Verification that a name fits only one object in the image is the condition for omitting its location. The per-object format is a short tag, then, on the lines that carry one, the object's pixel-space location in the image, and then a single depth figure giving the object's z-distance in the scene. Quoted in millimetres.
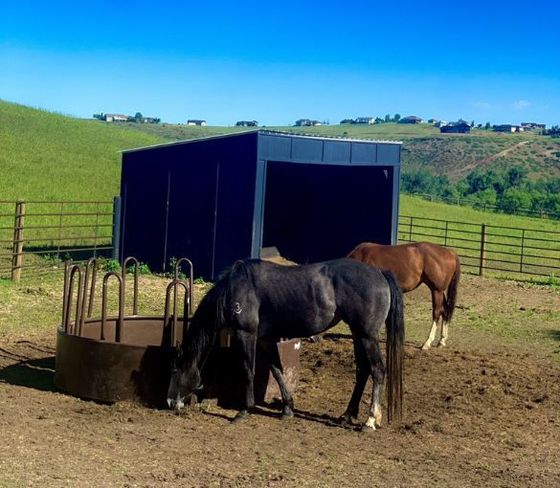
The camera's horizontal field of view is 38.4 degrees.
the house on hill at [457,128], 136250
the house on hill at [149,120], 131250
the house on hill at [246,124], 147250
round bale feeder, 7672
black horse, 7418
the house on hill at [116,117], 136375
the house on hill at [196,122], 156100
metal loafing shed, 16281
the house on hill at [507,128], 148750
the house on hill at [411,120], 172625
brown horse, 11766
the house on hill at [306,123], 170500
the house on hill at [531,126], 161700
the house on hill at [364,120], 182875
